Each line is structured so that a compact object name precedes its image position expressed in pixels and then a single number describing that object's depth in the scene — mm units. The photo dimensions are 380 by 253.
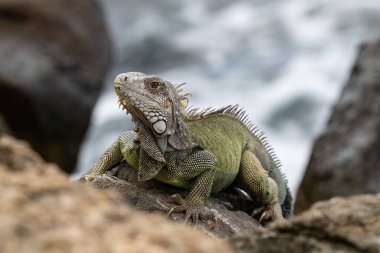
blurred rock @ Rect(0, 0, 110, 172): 30891
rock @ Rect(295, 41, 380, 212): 20516
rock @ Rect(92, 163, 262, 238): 10273
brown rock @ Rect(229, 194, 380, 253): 5551
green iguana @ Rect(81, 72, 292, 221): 10312
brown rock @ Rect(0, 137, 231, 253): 3990
